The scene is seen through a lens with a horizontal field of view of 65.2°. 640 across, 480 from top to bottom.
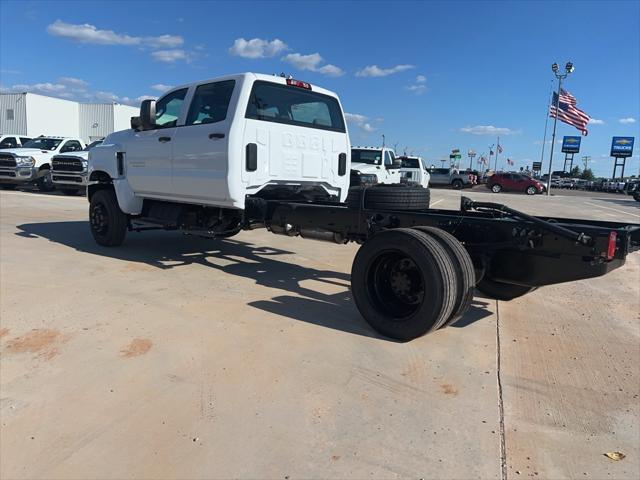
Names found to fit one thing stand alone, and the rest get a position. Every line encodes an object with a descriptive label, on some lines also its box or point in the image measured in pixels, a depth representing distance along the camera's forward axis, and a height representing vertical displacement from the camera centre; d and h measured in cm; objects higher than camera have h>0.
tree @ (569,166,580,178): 9944 +230
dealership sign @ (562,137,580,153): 7638 +578
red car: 3719 -26
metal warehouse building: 4556 +406
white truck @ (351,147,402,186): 1633 +34
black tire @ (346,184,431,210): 500 -24
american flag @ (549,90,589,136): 3734 +512
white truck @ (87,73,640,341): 385 -38
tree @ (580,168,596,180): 10012 +182
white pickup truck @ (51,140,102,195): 1570 -40
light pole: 3581 +758
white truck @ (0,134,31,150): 2128 +62
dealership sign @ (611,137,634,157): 7601 +575
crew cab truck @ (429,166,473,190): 4184 -15
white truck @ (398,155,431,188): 2294 +25
